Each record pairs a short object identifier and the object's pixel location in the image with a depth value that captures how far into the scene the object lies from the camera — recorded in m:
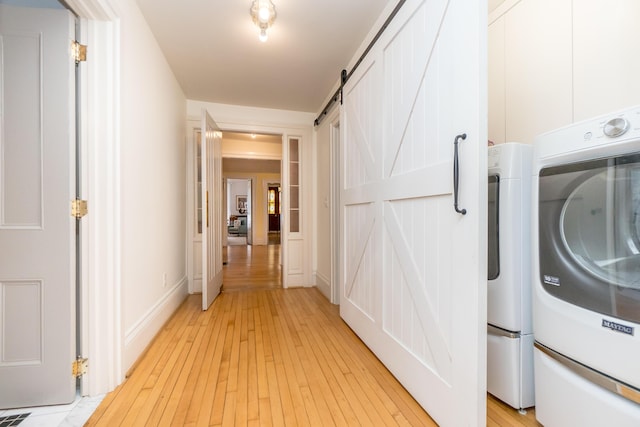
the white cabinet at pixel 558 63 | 1.22
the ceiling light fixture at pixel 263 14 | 1.69
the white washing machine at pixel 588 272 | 0.86
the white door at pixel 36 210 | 1.33
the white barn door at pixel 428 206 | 1.03
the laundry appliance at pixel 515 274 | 1.30
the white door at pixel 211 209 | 2.70
